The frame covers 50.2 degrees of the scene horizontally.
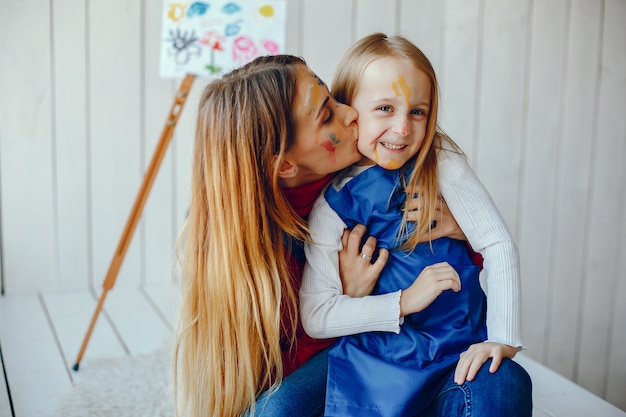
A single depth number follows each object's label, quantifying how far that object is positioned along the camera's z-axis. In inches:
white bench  66.6
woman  50.6
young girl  48.4
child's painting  81.3
